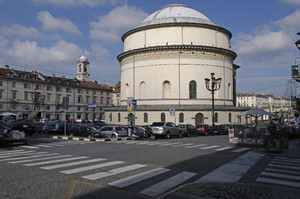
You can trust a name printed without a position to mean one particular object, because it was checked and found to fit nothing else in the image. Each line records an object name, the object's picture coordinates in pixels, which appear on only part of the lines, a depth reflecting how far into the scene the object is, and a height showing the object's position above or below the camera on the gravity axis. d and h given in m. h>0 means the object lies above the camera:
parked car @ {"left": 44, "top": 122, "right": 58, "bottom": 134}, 31.59 -1.62
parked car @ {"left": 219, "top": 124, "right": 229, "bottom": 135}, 36.65 -2.10
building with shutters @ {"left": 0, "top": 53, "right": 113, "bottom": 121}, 62.22 +5.67
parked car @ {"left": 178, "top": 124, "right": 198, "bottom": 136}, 30.86 -1.77
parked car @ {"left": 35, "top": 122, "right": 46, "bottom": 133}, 34.27 -1.70
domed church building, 44.25 +7.58
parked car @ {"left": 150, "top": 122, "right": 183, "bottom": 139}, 26.36 -1.54
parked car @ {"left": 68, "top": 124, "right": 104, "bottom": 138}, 24.20 -1.59
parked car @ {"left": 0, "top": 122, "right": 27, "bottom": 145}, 16.72 -1.49
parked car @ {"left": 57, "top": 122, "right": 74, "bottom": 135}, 31.22 -1.71
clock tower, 89.12 +15.31
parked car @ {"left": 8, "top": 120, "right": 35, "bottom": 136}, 28.27 -1.30
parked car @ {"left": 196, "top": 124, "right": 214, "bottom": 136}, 33.69 -1.86
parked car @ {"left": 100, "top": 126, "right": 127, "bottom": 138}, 24.30 -1.54
